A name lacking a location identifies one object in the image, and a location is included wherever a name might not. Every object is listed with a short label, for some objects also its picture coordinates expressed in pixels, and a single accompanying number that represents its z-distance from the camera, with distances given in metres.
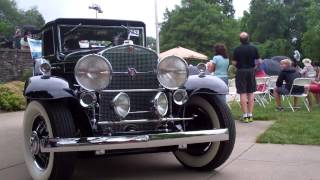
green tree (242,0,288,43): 65.69
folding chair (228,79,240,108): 14.12
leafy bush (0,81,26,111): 12.98
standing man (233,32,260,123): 9.14
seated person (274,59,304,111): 11.28
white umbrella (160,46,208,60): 20.40
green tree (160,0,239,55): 50.53
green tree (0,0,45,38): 76.60
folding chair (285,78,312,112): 11.02
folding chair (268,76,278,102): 13.72
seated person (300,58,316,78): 14.09
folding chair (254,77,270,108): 12.33
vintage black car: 4.67
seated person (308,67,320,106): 11.62
